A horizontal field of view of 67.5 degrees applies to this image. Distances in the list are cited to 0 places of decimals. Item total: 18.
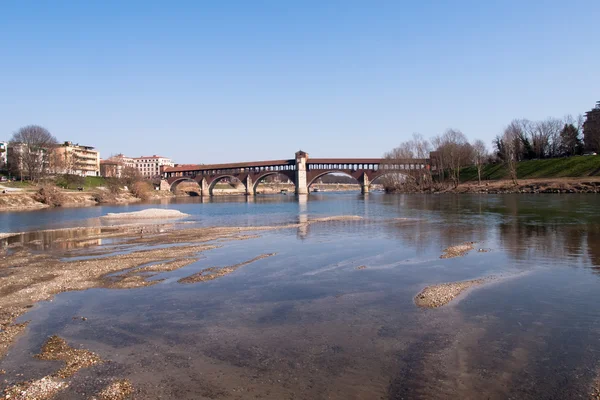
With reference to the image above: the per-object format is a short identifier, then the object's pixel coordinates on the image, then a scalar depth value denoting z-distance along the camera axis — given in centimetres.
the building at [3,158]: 11940
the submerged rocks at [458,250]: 2201
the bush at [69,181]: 11066
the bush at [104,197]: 9925
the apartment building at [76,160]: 12014
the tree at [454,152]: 11938
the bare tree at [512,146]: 10382
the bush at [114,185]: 11414
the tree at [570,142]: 11388
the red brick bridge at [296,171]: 12931
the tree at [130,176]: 13242
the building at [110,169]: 17338
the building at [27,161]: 10300
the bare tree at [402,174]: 12401
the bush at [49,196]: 8206
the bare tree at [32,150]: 10325
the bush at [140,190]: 11875
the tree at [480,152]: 13326
